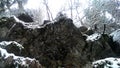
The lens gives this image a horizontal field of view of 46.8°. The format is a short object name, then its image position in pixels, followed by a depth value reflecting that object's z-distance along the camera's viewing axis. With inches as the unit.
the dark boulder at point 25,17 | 406.9
